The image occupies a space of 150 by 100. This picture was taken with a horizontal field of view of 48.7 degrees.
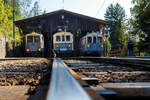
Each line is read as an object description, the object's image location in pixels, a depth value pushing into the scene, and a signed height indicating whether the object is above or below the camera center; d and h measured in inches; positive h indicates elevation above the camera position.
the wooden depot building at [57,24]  848.3 +143.2
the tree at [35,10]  2452.0 +632.5
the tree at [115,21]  2026.3 +415.0
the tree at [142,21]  615.7 +117.9
